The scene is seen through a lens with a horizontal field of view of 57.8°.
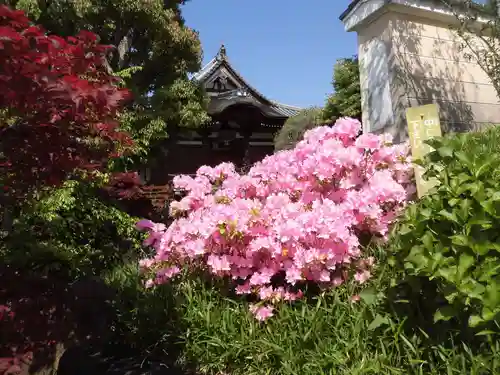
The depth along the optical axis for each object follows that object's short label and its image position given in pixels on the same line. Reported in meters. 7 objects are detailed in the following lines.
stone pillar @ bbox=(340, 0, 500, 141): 4.75
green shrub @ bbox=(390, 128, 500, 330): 1.67
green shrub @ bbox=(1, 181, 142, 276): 4.17
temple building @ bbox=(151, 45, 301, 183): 16.44
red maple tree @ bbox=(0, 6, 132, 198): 1.74
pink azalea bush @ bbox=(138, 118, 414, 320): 2.64
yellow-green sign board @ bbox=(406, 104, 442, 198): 3.07
